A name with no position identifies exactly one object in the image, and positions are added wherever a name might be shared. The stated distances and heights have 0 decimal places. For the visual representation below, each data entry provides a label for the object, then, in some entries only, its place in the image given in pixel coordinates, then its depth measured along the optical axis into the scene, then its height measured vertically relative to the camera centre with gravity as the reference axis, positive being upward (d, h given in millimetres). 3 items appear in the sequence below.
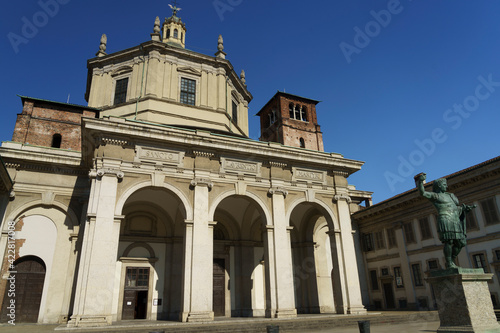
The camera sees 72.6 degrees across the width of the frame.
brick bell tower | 39281 +19352
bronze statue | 8406 +1632
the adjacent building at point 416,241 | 19031 +3152
